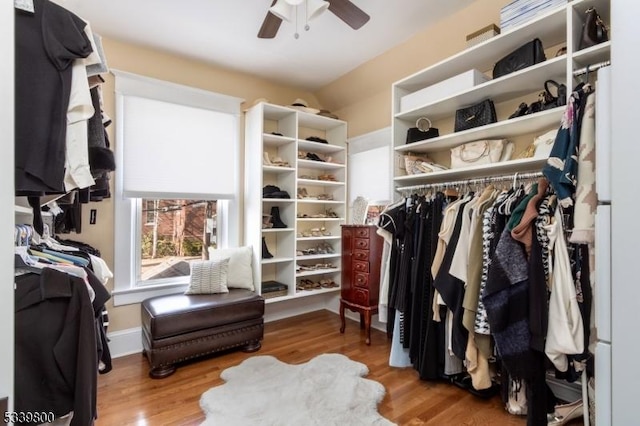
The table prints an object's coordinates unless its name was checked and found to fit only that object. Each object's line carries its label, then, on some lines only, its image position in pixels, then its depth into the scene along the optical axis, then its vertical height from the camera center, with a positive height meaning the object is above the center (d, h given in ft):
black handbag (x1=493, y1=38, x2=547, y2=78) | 6.32 +3.24
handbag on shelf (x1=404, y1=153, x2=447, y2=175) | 8.23 +1.33
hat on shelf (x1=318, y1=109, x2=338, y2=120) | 11.91 +3.80
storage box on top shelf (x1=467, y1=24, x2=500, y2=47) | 6.89 +4.02
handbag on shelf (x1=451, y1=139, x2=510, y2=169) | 7.11 +1.44
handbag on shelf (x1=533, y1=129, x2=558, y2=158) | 5.99 +1.38
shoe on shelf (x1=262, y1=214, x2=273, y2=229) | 10.89 -0.30
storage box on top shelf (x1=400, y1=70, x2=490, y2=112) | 7.27 +3.10
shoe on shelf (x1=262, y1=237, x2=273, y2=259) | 10.81 -1.36
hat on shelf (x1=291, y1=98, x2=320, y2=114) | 11.35 +3.88
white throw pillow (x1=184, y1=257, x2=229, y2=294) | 9.33 -1.94
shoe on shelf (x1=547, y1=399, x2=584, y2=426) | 5.68 -3.62
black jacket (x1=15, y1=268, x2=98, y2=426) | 3.23 -1.43
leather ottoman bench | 7.67 -2.96
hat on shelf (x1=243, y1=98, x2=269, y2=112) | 10.79 +3.84
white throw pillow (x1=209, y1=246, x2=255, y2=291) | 10.06 -1.69
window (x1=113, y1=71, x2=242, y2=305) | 9.18 +0.99
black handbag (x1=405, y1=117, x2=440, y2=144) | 8.60 +2.28
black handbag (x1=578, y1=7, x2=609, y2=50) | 5.42 +3.19
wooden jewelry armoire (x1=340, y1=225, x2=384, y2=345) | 9.62 -1.75
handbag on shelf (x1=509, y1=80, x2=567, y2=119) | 5.97 +2.25
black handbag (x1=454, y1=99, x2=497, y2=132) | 7.12 +2.31
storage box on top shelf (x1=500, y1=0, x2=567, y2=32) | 6.03 +4.06
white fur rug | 5.92 -3.86
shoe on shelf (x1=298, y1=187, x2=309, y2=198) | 11.89 +0.80
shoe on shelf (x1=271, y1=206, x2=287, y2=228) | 11.22 -0.20
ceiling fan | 6.10 +4.07
